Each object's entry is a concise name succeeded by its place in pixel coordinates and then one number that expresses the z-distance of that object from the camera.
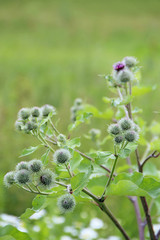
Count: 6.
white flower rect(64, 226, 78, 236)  3.15
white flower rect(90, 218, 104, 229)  3.16
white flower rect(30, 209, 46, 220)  3.06
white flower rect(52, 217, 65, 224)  3.26
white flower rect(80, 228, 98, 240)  3.02
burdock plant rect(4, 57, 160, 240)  1.34
